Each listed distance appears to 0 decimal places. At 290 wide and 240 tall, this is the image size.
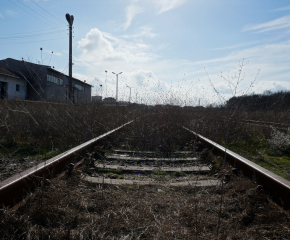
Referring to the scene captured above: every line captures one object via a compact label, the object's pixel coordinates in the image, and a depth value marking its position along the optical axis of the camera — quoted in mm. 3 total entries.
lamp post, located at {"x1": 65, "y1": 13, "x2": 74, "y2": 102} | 17547
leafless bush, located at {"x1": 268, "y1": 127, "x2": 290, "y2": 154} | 6926
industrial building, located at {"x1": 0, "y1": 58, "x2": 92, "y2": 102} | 9883
